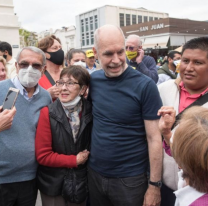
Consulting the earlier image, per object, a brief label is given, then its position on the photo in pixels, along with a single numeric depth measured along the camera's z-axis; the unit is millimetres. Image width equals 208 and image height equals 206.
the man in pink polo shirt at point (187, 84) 1862
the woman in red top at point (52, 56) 2957
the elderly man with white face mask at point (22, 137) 1889
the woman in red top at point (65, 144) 1979
